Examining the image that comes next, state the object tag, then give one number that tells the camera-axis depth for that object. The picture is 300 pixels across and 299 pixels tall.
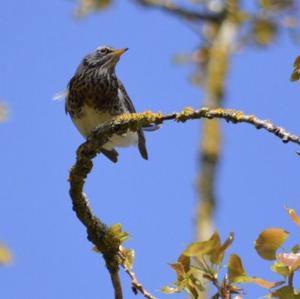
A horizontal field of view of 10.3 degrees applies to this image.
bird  12.06
